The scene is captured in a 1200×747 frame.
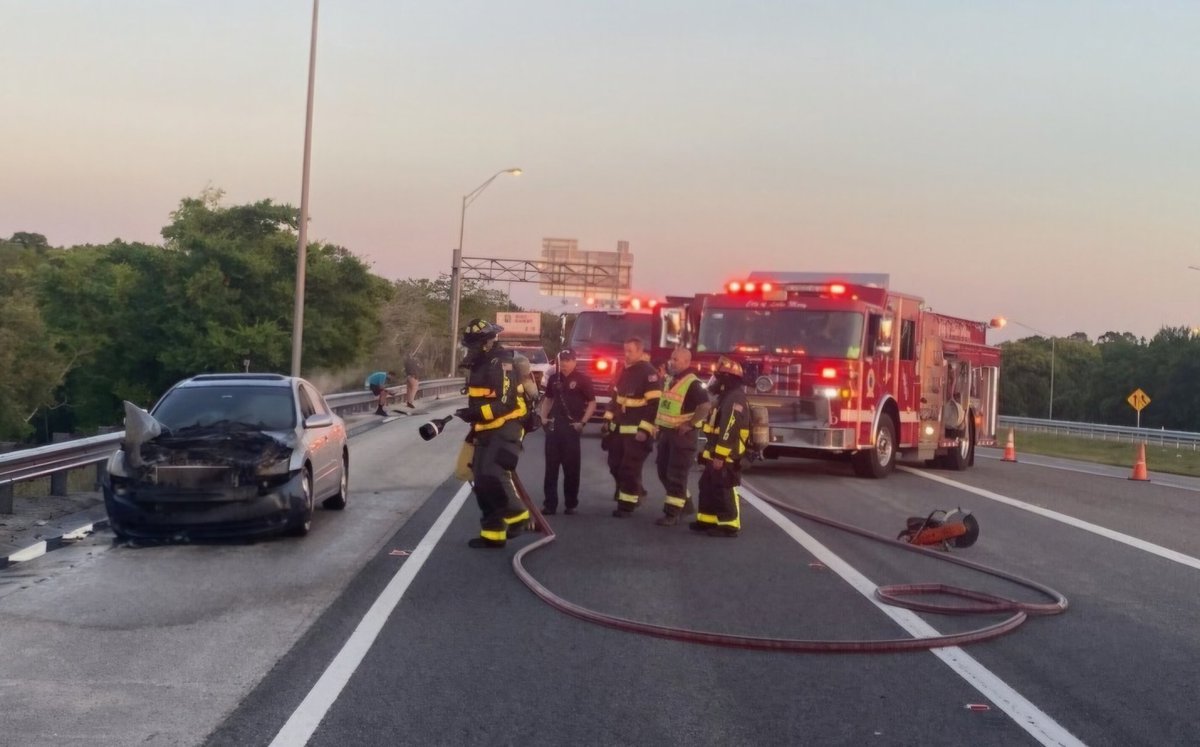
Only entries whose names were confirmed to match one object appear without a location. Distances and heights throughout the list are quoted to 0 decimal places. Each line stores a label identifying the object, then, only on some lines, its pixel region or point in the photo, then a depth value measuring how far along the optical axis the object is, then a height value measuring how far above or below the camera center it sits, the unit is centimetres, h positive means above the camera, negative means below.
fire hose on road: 746 -146
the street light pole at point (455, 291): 5425 +366
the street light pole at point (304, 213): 2592 +313
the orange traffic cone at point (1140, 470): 2278 -115
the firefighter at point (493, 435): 1095 -51
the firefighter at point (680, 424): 1286 -40
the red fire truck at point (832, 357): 1784 +49
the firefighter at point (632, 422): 1343 -42
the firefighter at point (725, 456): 1213 -66
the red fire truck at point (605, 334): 2648 +104
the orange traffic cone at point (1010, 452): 2698 -111
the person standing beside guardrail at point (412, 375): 3174 -7
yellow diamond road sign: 4891 +23
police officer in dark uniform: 1348 -42
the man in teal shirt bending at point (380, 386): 2930 -37
